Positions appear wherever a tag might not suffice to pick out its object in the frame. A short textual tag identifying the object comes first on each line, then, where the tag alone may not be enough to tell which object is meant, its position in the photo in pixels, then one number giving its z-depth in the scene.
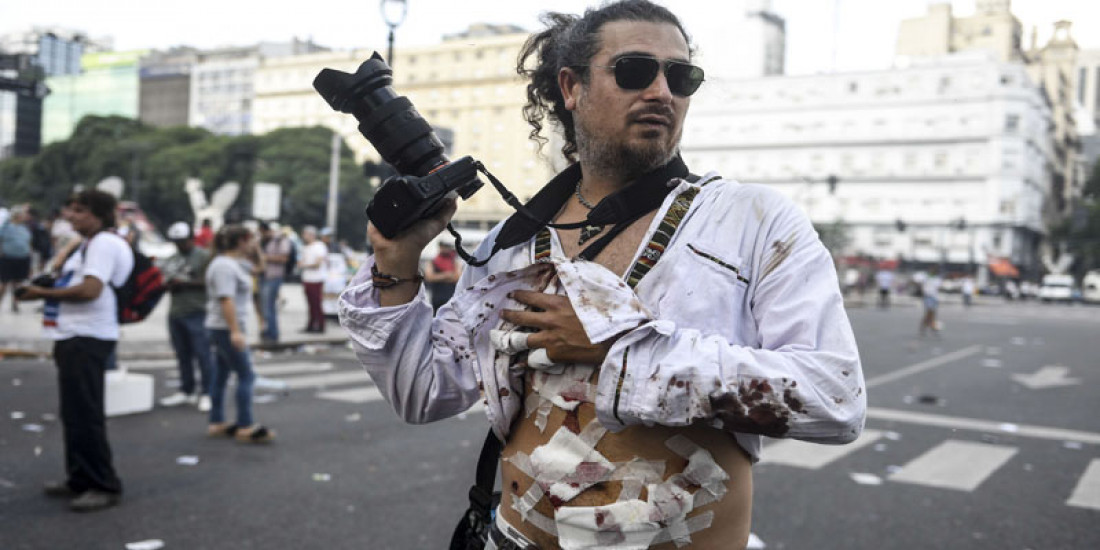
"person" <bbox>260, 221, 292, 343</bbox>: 13.62
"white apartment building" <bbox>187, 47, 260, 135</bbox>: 114.62
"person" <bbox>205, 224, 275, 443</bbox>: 7.07
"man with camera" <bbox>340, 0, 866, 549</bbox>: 1.53
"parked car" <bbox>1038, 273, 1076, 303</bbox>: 56.72
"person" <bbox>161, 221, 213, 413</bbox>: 8.27
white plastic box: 7.89
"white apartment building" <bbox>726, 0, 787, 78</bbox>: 85.25
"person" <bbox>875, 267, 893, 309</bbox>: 35.50
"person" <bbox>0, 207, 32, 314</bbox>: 15.41
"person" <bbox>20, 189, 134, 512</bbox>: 5.14
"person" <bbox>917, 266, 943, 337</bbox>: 20.89
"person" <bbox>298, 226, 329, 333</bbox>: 15.51
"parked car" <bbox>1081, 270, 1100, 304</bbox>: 63.22
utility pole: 37.50
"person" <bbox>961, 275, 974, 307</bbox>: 39.93
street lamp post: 9.86
